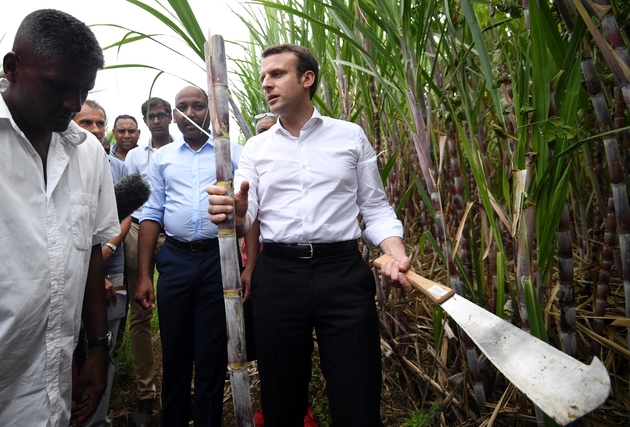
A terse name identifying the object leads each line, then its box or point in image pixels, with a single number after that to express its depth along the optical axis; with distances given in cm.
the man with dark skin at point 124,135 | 334
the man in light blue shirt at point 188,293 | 192
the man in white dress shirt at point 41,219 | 97
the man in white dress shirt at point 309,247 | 136
